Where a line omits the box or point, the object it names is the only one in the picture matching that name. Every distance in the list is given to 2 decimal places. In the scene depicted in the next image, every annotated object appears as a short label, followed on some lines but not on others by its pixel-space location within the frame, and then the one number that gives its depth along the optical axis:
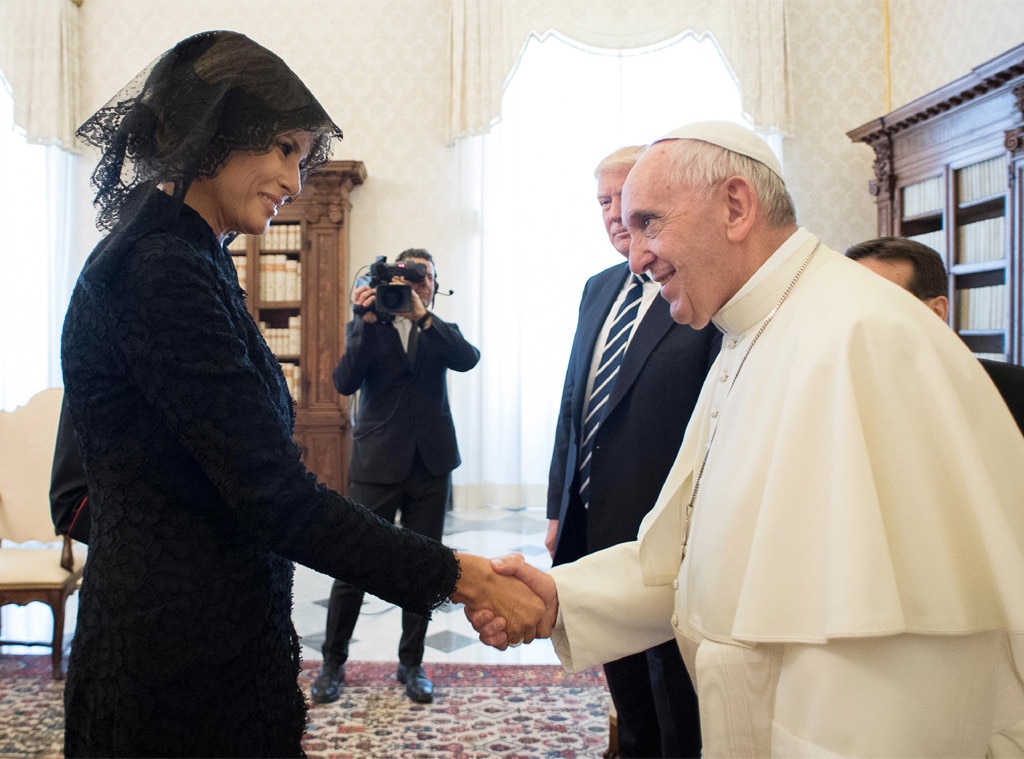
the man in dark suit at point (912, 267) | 2.11
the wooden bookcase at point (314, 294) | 6.55
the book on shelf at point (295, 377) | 6.63
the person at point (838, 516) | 1.08
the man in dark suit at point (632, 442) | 2.04
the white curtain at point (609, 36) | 6.69
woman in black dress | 1.07
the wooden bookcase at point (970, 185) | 4.86
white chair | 3.24
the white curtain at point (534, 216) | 6.96
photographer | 3.10
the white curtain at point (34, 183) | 7.00
